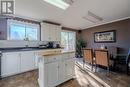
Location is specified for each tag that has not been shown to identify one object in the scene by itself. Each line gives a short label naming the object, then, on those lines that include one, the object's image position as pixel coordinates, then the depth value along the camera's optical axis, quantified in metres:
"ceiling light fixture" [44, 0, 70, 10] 2.13
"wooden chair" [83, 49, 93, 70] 2.81
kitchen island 1.56
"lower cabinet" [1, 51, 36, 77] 2.20
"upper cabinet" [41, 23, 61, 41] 3.14
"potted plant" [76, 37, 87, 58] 4.69
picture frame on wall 3.44
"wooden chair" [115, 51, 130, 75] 2.62
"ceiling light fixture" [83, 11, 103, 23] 2.93
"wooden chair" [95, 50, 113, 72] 2.35
